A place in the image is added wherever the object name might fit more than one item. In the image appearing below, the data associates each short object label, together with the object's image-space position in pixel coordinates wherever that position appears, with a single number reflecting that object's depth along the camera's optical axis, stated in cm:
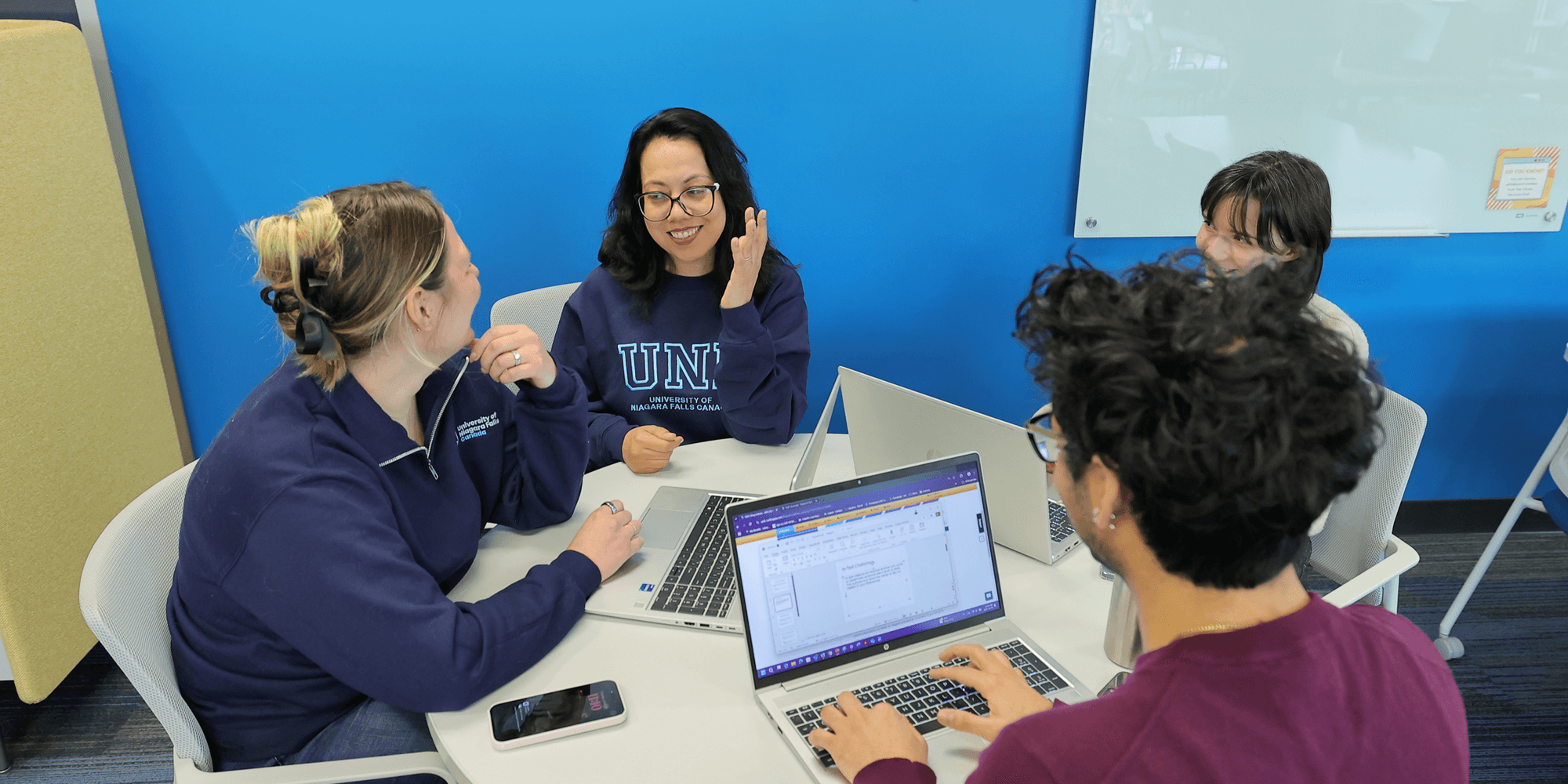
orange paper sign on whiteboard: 258
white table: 106
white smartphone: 110
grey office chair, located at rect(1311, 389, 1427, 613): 154
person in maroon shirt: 76
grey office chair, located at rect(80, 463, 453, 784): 116
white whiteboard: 246
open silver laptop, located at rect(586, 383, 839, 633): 134
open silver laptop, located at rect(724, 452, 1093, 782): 113
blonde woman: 112
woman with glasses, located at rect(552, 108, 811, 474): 191
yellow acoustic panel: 198
